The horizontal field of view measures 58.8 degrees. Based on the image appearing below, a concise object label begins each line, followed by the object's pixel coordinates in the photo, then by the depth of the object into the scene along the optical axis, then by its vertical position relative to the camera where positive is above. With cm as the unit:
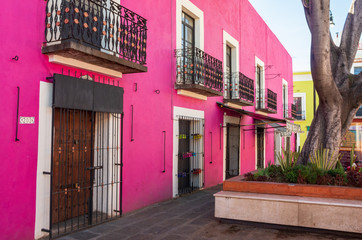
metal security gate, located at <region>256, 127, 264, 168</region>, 1523 -38
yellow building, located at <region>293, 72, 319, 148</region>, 2641 +335
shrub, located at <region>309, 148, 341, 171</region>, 693 -46
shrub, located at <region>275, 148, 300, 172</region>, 718 -51
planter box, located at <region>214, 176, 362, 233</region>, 513 -113
